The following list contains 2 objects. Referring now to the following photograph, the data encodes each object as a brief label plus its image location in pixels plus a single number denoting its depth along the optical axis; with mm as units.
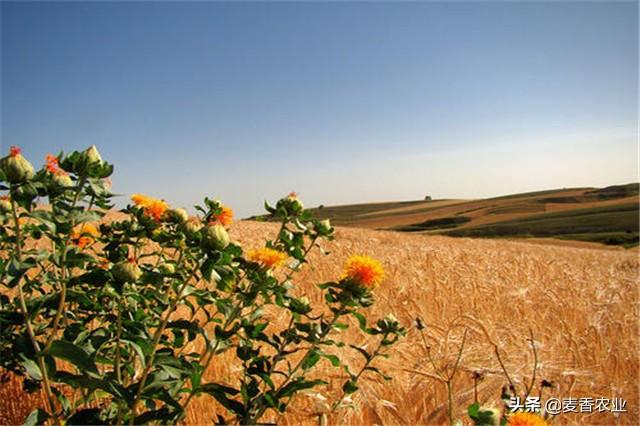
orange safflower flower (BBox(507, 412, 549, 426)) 404
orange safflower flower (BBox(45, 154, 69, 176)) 539
